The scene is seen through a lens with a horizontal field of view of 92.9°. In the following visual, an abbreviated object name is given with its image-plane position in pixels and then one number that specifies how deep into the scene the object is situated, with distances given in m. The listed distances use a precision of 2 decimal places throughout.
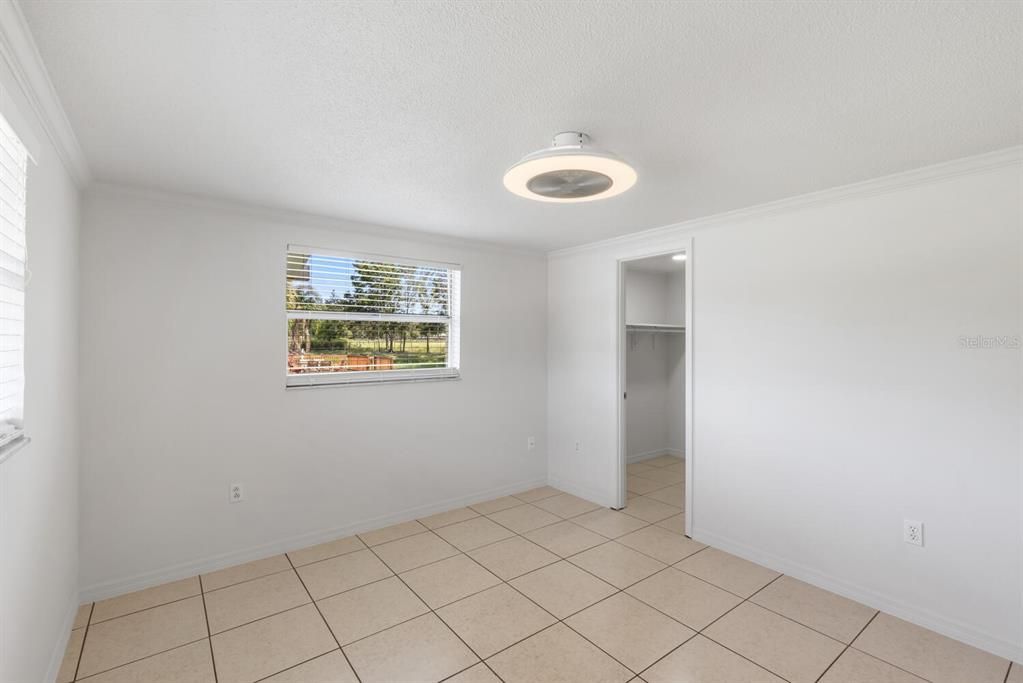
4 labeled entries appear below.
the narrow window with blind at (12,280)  1.46
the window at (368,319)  3.40
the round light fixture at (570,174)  1.80
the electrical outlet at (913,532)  2.47
